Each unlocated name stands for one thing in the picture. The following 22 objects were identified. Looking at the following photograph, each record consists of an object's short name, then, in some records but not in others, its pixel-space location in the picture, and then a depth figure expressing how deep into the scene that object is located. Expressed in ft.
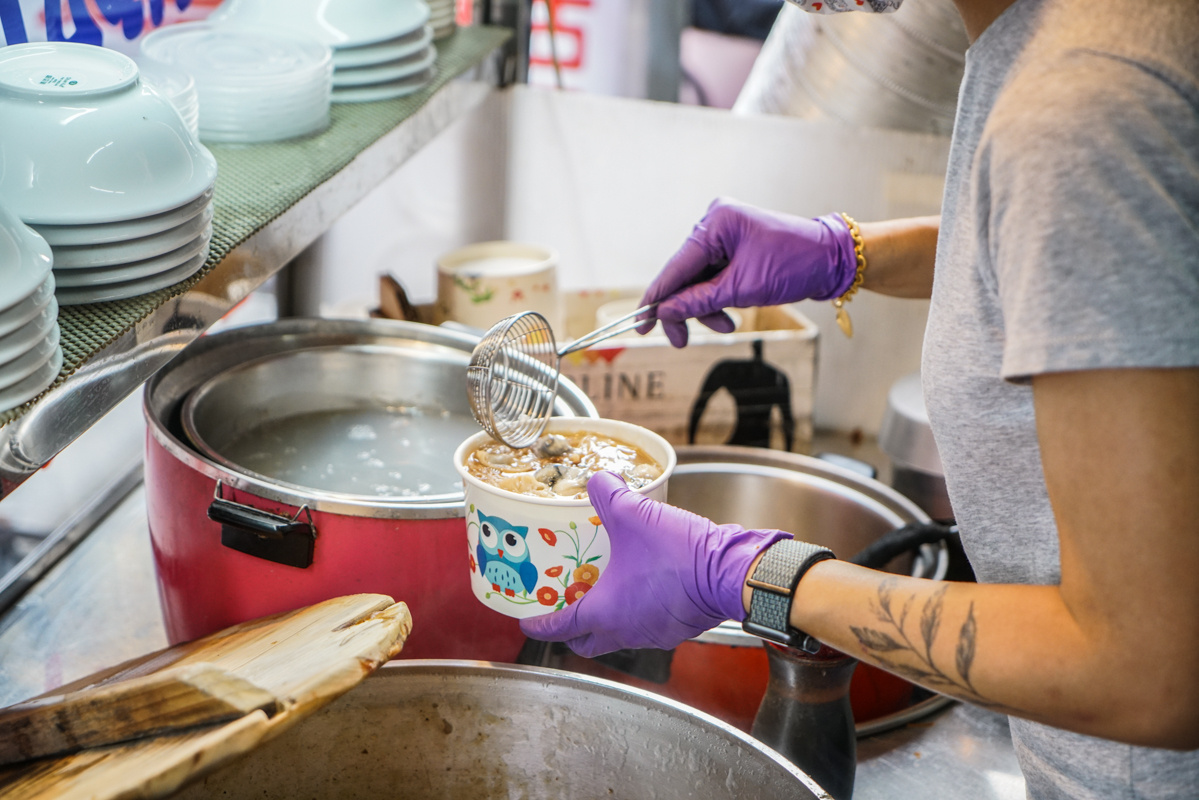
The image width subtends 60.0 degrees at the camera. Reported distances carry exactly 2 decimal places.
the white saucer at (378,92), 5.78
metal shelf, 2.89
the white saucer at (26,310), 2.60
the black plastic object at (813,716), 3.76
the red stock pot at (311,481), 3.80
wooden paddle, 2.31
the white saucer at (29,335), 2.65
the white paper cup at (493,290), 6.82
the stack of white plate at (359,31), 5.44
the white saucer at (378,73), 5.72
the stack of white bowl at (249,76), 4.72
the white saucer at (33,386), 2.69
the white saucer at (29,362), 2.68
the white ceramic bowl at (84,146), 3.12
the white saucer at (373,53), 5.64
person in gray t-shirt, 2.24
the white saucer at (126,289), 3.31
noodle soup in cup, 3.37
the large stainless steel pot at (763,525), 4.55
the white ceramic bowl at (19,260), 2.61
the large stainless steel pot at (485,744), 3.45
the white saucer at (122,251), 3.22
